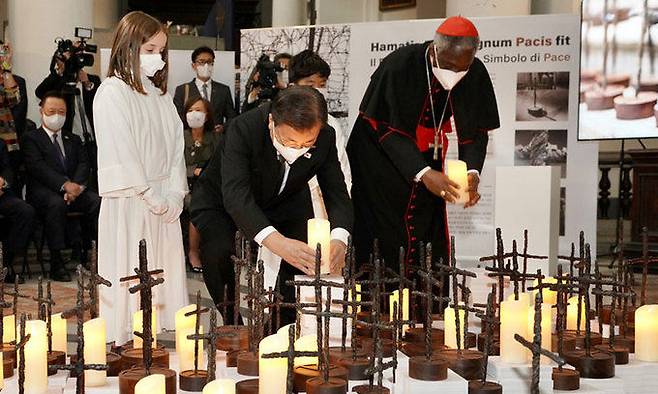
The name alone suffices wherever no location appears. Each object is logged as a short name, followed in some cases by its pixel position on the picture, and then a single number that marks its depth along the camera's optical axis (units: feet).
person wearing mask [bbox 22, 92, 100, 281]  26.68
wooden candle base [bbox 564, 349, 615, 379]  9.90
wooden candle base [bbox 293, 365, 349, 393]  9.06
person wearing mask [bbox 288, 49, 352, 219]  16.60
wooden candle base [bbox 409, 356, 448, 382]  9.15
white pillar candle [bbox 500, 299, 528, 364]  9.98
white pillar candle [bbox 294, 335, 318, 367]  9.53
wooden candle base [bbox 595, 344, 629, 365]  10.54
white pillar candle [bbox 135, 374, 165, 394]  7.78
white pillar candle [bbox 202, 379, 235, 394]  7.73
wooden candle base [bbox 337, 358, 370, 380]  9.59
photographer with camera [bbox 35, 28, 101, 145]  27.09
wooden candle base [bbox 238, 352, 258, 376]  9.64
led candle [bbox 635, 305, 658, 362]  10.69
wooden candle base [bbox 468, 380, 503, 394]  8.78
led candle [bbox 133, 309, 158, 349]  10.44
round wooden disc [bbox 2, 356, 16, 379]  9.84
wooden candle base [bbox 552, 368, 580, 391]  9.30
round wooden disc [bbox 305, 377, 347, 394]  8.54
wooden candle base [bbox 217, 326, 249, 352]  10.78
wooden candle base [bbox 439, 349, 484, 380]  9.66
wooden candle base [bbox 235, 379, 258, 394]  8.93
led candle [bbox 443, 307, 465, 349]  10.51
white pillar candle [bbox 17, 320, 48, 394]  9.32
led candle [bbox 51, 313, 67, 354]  10.79
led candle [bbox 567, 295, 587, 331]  12.28
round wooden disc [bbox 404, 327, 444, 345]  11.16
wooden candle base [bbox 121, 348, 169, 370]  9.96
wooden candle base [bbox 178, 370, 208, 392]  9.35
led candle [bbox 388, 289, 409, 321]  11.53
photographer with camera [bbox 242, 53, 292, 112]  23.49
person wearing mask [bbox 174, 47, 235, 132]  27.25
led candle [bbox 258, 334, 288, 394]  8.60
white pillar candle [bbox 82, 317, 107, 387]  9.62
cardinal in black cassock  15.94
